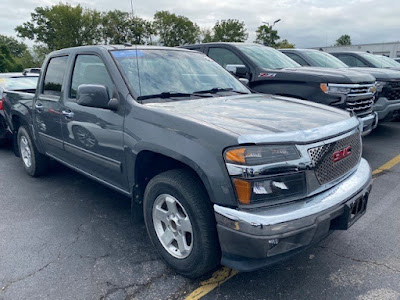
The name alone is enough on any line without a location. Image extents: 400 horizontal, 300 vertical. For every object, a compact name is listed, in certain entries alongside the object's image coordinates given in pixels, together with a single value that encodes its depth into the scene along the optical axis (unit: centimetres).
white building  4284
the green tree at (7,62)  3994
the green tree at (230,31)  5331
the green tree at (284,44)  5508
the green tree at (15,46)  6794
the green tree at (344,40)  9319
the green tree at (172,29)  5331
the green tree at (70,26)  4553
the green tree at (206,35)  5684
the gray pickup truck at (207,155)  207
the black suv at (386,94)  650
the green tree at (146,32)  4727
